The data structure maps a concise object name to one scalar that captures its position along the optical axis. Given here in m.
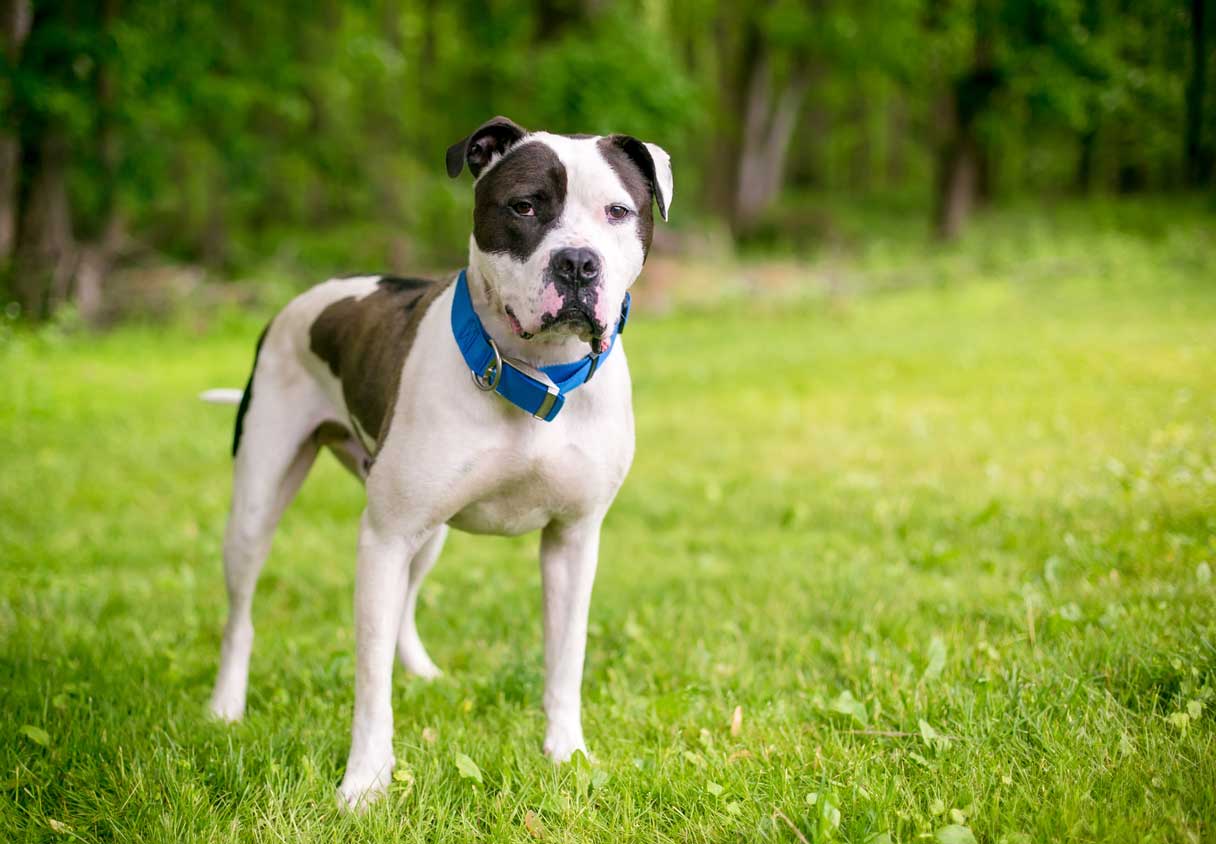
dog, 2.87
